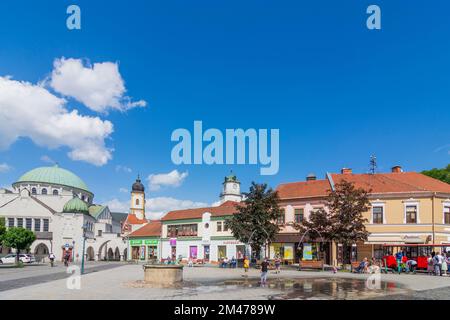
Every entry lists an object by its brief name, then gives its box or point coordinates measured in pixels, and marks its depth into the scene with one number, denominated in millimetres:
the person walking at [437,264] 29391
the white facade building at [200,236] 54438
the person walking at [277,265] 32094
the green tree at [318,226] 36656
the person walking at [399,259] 31031
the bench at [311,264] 35612
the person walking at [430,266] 30914
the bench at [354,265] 32781
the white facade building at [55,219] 69500
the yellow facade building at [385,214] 39531
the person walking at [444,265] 29344
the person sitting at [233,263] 41841
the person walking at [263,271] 21486
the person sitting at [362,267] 31911
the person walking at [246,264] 30481
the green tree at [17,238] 46406
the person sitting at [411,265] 31689
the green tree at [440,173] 57834
